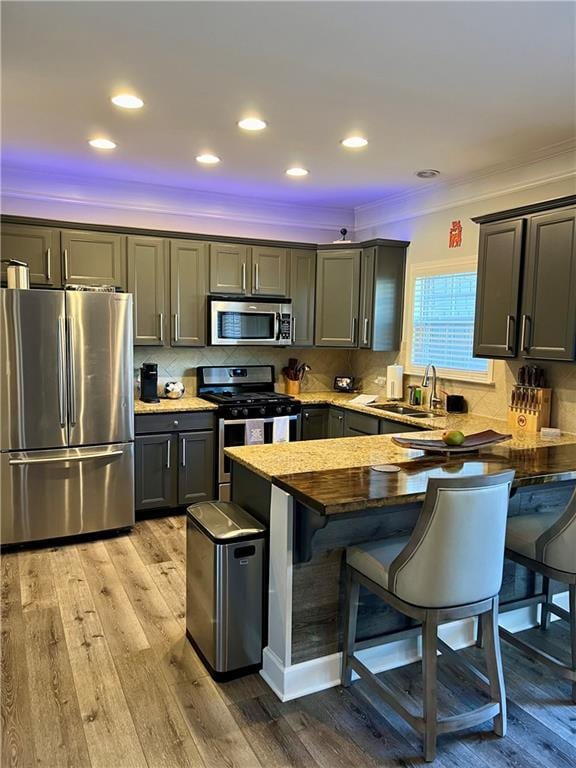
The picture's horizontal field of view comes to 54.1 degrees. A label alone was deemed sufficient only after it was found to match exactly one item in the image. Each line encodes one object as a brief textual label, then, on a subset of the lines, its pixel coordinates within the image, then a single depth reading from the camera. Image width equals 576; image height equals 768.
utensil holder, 5.61
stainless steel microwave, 4.97
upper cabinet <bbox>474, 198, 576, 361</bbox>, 3.30
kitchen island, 2.26
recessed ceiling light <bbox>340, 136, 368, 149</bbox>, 3.49
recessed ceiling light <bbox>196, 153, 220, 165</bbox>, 3.93
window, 4.42
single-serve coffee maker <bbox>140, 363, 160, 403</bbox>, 4.82
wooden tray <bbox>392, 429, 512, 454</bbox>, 2.85
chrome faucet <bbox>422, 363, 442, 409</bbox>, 4.68
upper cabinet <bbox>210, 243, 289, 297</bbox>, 4.99
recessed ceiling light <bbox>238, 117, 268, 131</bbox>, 3.21
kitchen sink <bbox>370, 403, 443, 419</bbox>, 4.49
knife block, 3.70
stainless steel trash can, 2.48
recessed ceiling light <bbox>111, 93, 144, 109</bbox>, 2.90
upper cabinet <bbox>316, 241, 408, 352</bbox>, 5.06
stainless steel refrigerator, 3.80
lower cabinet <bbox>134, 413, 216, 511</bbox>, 4.49
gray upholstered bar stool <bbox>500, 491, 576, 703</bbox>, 2.38
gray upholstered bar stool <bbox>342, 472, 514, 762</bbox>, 1.99
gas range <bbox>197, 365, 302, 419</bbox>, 4.82
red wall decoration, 4.47
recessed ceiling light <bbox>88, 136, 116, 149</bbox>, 3.63
